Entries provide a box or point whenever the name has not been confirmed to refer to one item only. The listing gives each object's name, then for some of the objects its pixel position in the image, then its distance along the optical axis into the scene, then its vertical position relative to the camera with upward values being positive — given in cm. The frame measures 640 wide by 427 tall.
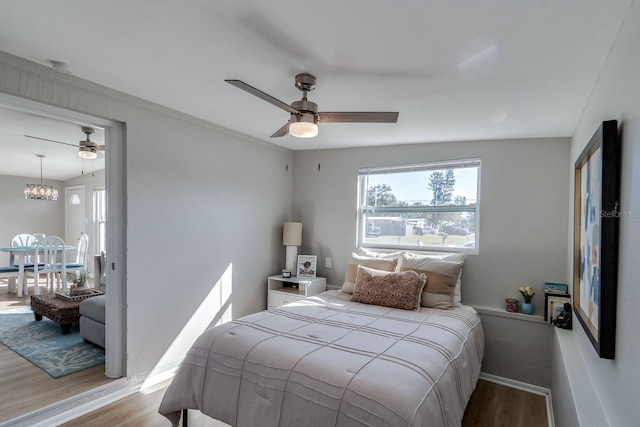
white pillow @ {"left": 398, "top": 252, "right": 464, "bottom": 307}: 319 -47
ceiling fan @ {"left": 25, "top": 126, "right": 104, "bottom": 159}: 367 +68
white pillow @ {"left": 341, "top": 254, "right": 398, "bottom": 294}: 339 -56
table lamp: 408 -36
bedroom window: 345 +6
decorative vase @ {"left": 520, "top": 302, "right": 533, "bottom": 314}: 302 -86
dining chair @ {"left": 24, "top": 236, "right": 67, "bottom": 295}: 540 -95
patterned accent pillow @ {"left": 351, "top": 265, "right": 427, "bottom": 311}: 290 -69
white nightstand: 377 -93
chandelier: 615 +30
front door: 751 -17
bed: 152 -84
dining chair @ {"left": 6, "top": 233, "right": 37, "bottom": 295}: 553 -94
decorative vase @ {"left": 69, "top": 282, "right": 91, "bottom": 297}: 409 -101
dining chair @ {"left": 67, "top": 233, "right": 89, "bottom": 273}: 585 -90
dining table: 550 -90
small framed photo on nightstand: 405 -67
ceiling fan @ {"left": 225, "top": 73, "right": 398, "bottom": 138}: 204 +59
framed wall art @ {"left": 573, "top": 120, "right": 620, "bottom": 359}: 128 -12
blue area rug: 308 -145
